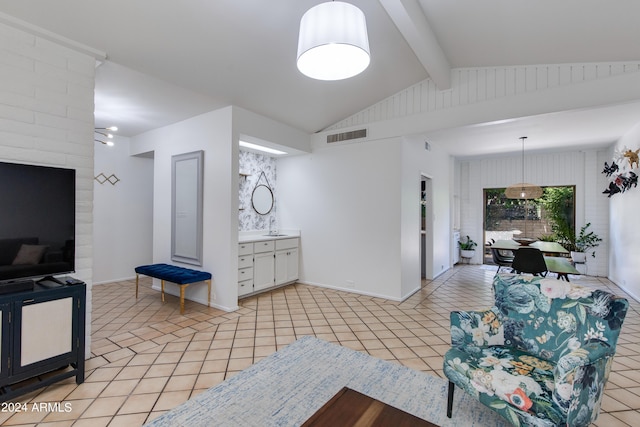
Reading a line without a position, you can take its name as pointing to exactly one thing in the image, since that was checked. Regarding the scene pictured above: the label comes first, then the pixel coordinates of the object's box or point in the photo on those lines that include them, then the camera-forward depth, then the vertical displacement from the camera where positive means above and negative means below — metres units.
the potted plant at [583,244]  6.09 -0.58
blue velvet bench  3.70 -0.80
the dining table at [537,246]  5.12 -0.56
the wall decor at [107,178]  5.13 +0.60
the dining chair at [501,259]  5.70 -0.85
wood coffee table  1.27 -0.89
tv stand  1.92 -0.86
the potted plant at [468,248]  7.52 -0.84
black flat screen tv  2.08 -0.07
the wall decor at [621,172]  4.36 +0.77
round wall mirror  5.25 +0.26
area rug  1.87 -1.27
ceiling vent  4.70 +1.28
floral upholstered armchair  1.41 -0.78
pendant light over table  5.70 +0.47
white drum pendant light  1.64 +1.02
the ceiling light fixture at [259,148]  4.65 +1.08
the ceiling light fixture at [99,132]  4.48 +1.25
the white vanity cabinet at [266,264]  4.31 -0.79
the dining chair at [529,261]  4.40 -0.68
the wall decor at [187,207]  4.12 +0.09
